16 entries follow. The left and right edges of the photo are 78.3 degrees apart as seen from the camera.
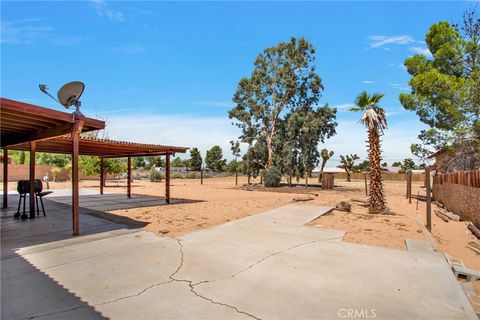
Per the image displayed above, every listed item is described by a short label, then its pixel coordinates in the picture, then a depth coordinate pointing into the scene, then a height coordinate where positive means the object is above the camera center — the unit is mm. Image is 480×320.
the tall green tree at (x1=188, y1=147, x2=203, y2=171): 58750 +1742
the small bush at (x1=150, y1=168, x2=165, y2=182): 33375 -958
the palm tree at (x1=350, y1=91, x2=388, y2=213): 10469 +1173
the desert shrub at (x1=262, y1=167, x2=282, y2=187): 24984 -721
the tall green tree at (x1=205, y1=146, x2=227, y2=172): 58194 +1913
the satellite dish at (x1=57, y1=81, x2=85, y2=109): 6430 +1647
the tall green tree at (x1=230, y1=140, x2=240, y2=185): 43138 +2782
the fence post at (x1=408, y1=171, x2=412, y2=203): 14436 -903
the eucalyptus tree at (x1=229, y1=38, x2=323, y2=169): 25703 +7230
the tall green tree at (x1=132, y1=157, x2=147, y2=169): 69725 +1345
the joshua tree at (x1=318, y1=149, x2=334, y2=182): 38219 +1782
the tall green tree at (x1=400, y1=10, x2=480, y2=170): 13350 +3719
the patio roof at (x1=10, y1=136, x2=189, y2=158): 10495 +890
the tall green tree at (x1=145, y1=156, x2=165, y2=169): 65994 +1477
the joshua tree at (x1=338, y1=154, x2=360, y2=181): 43031 +1239
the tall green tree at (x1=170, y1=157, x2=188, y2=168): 67662 +1328
